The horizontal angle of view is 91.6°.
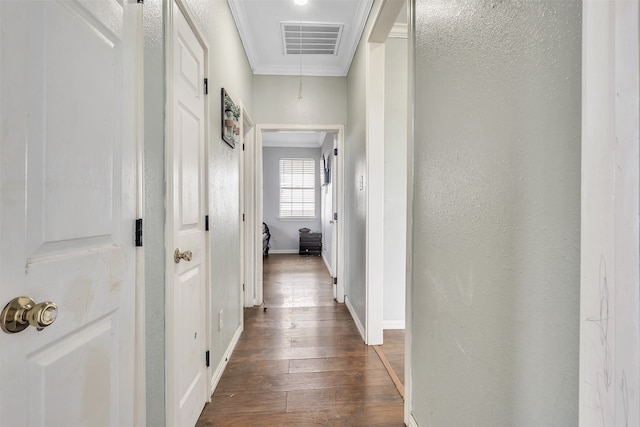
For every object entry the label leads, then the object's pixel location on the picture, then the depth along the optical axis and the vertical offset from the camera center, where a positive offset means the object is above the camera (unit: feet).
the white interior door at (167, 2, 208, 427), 4.35 -0.39
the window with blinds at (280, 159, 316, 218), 24.66 +1.51
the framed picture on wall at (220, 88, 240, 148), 6.99 +2.06
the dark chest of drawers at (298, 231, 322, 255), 23.25 -2.77
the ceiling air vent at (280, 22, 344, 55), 8.95 +5.20
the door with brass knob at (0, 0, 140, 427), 1.99 +0.01
